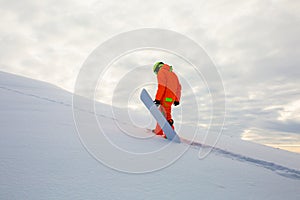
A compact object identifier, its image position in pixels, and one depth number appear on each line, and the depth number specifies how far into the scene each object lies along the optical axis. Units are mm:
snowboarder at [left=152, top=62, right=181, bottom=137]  5277
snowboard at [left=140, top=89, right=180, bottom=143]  4638
